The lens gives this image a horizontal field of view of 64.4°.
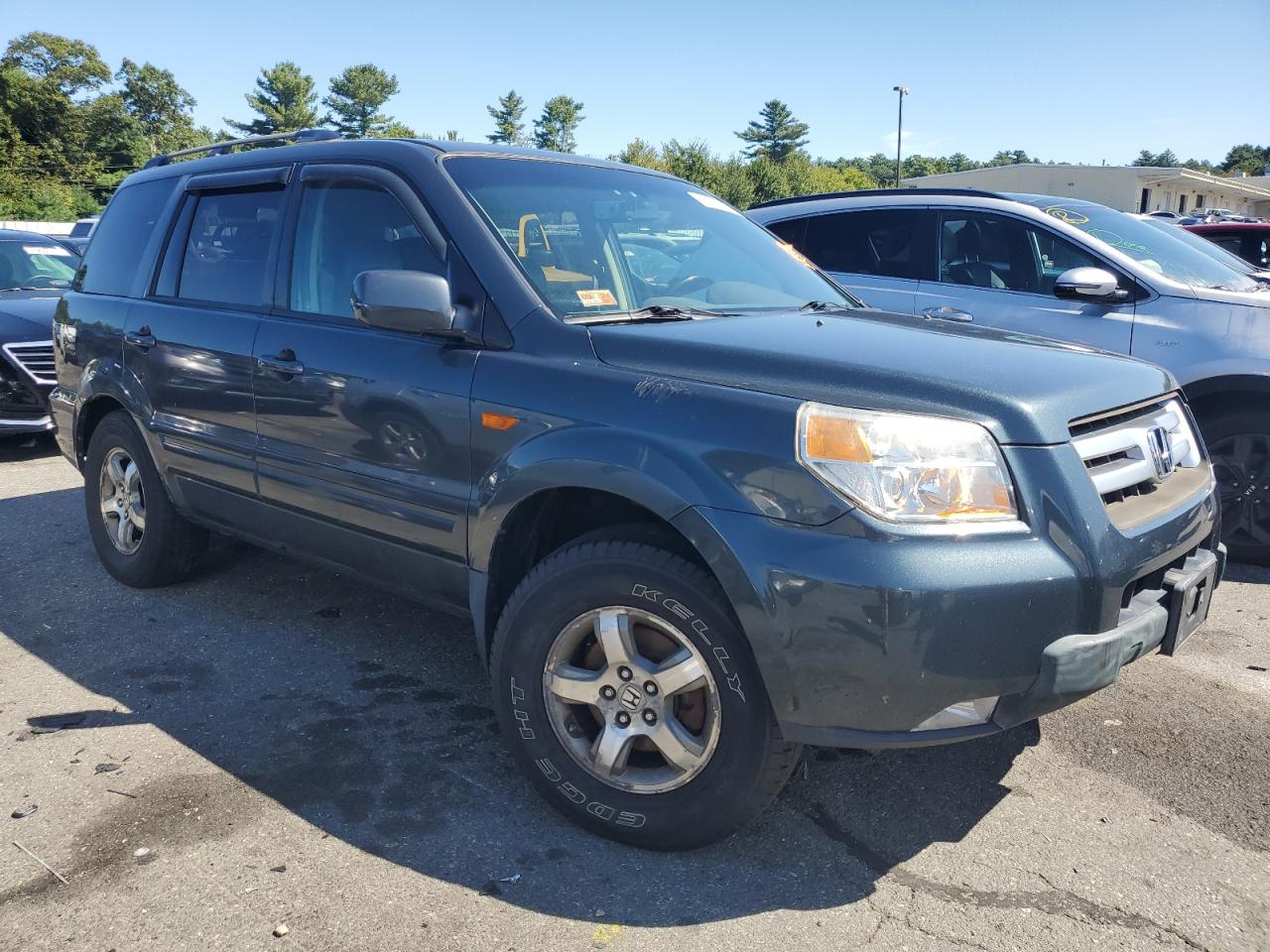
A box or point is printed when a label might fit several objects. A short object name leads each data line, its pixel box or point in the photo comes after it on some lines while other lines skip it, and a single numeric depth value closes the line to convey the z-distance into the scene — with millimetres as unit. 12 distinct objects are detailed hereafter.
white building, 49750
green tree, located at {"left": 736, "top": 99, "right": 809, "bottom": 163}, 97125
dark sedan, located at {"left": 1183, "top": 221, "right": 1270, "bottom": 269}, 9977
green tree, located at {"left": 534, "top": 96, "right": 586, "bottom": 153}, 93375
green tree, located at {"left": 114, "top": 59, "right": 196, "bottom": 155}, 83062
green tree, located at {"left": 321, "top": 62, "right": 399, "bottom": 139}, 87750
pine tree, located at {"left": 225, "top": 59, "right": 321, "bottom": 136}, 78938
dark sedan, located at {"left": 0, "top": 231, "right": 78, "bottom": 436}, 7586
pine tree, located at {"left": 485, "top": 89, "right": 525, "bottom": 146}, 91250
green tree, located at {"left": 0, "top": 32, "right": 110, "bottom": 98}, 72688
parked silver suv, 5000
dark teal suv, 2297
